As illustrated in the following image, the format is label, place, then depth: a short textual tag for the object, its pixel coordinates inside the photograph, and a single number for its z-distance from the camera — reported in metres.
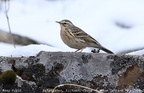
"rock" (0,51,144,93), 10.56
